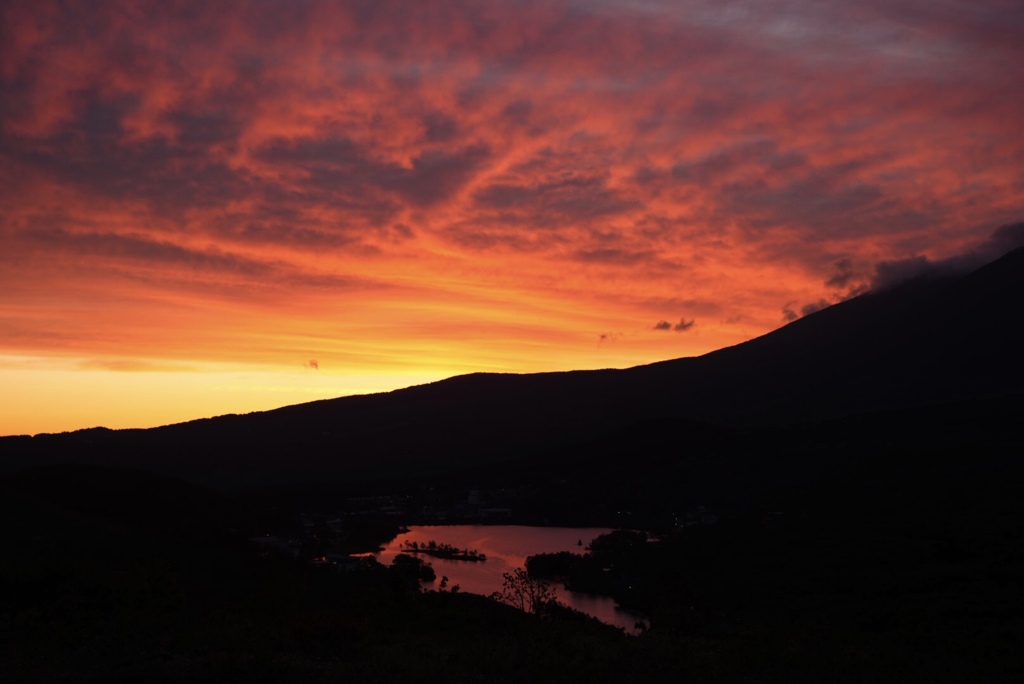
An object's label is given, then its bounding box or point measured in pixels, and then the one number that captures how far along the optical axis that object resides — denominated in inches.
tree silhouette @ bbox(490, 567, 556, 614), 1791.7
